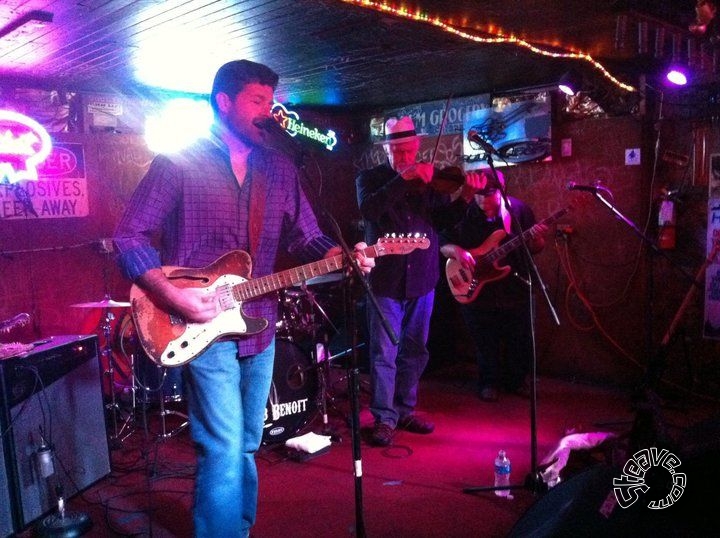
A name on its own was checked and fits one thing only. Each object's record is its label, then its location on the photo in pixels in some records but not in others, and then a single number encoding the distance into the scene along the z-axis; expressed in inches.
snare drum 191.3
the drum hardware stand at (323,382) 190.5
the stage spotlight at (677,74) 194.4
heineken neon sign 265.3
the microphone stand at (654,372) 182.9
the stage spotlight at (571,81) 197.5
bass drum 181.0
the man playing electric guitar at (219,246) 99.1
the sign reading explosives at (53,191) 211.5
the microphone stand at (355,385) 90.5
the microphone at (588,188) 159.6
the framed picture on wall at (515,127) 241.0
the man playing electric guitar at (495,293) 208.2
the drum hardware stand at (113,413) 191.2
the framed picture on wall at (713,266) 206.5
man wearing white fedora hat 164.9
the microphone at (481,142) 131.3
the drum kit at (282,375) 183.3
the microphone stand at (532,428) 128.3
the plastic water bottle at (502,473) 144.3
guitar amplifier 131.3
